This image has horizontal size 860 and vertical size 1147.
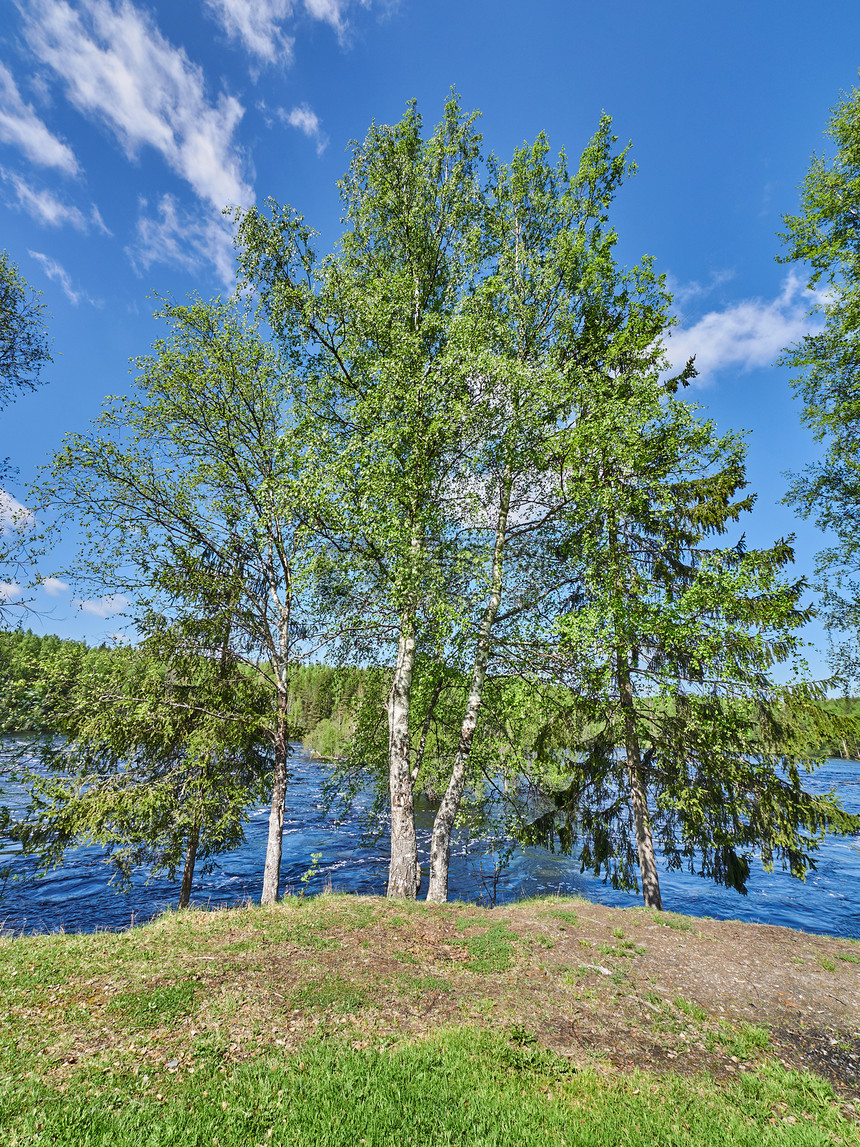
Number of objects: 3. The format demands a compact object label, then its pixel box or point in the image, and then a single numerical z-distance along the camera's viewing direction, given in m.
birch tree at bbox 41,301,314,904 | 11.35
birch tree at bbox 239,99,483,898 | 9.94
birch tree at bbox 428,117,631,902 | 10.80
